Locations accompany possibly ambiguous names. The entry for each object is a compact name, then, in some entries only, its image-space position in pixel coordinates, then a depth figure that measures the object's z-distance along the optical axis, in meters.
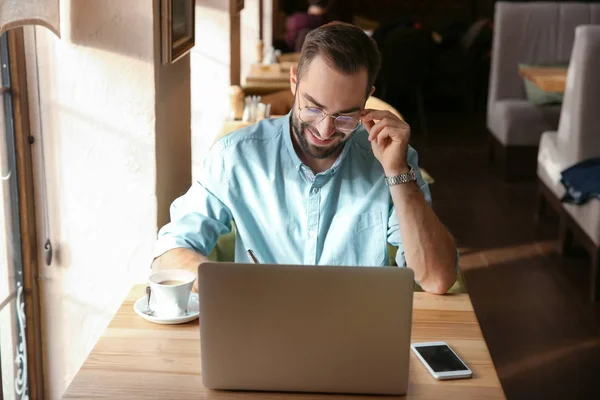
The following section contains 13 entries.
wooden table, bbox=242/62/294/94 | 4.31
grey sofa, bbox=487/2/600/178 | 5.95
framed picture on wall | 2.14
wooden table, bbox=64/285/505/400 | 1.36
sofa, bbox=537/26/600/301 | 4.19
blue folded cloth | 4.00
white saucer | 1.60
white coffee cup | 1.61
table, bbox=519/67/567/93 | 4.95
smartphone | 1.43
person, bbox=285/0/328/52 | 6.60
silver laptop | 1.27
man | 1.84
